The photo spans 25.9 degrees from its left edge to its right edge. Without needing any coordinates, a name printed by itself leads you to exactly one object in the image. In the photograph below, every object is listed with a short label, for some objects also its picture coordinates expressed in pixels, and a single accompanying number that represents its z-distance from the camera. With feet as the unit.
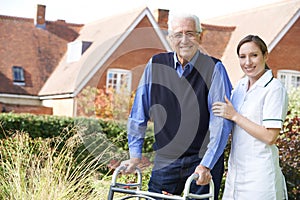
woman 11.57
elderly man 11.90
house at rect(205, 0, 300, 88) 72.95
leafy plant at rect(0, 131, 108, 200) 17.16
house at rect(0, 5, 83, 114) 72.18
